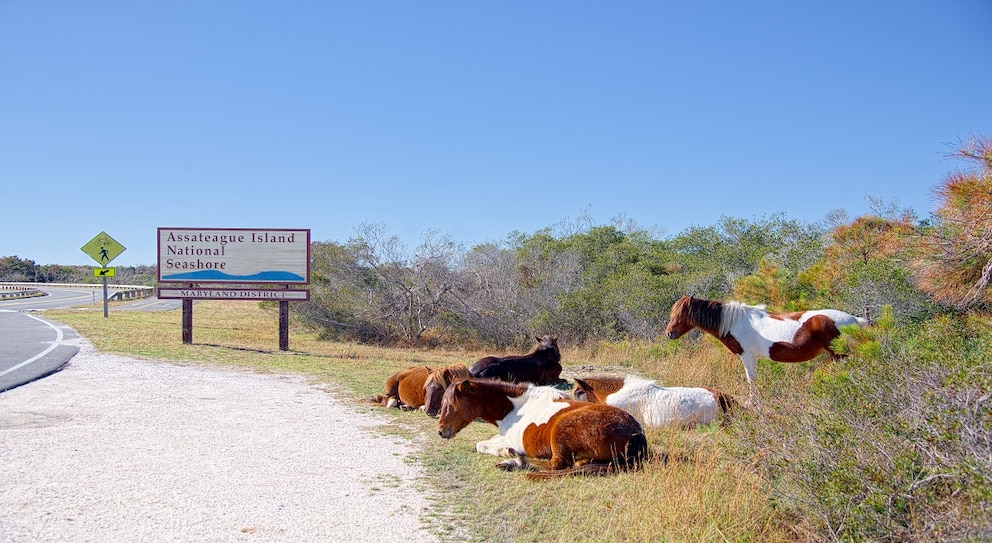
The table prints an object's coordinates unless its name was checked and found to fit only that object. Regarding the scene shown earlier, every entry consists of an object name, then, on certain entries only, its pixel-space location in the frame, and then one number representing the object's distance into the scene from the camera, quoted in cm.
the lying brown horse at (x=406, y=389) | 987
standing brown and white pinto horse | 920
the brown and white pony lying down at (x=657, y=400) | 787
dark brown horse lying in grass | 1124
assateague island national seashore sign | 1870
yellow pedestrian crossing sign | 3127
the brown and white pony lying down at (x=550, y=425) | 609
